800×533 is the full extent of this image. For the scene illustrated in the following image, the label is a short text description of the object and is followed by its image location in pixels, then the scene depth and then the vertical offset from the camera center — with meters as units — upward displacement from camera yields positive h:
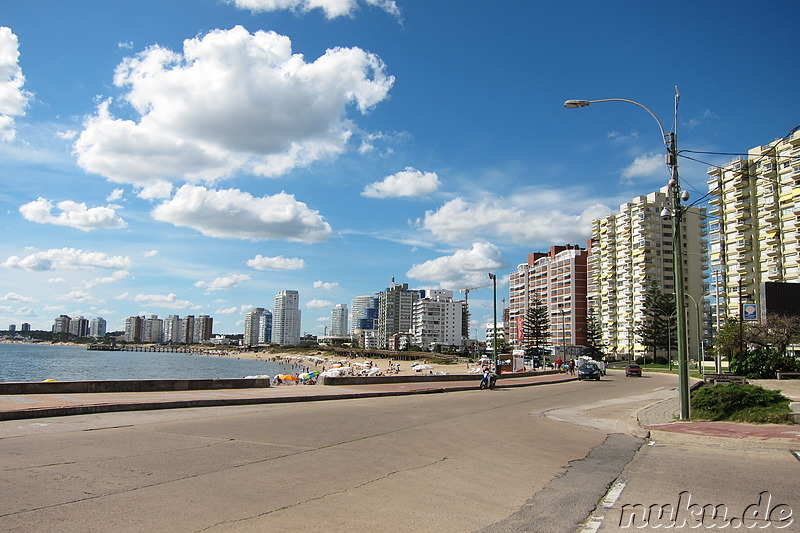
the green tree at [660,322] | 94.25 +0.00
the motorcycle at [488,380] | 29.42 -3.06
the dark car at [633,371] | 53.06 -4.58
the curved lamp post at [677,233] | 14.50 +2.36
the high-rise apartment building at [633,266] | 123.81 +12.70
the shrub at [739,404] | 13.51 -2.13
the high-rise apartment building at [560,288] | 145.25 +9.28
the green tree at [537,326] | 101.88 -0.81
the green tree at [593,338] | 101.78 -3.18
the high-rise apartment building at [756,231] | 91.12 +15.90
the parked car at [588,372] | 42.88 -3.79
